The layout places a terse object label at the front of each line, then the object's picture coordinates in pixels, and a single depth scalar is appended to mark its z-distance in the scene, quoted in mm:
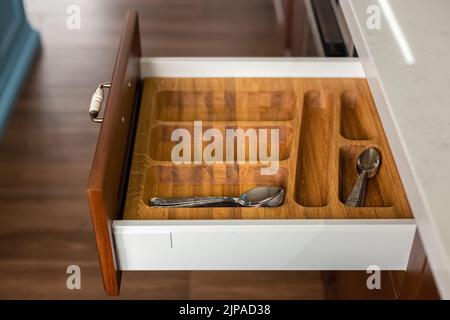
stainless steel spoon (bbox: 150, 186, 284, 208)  1141
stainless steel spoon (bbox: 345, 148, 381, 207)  1174
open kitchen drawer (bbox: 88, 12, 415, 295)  1010
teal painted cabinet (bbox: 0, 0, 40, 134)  2436
